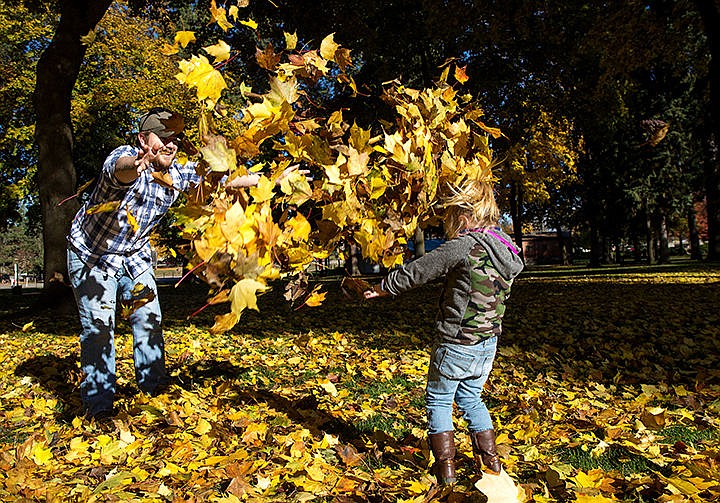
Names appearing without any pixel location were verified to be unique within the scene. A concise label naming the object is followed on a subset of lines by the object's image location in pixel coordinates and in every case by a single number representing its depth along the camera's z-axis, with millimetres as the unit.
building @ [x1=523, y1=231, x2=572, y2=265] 65625
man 3238
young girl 2586
